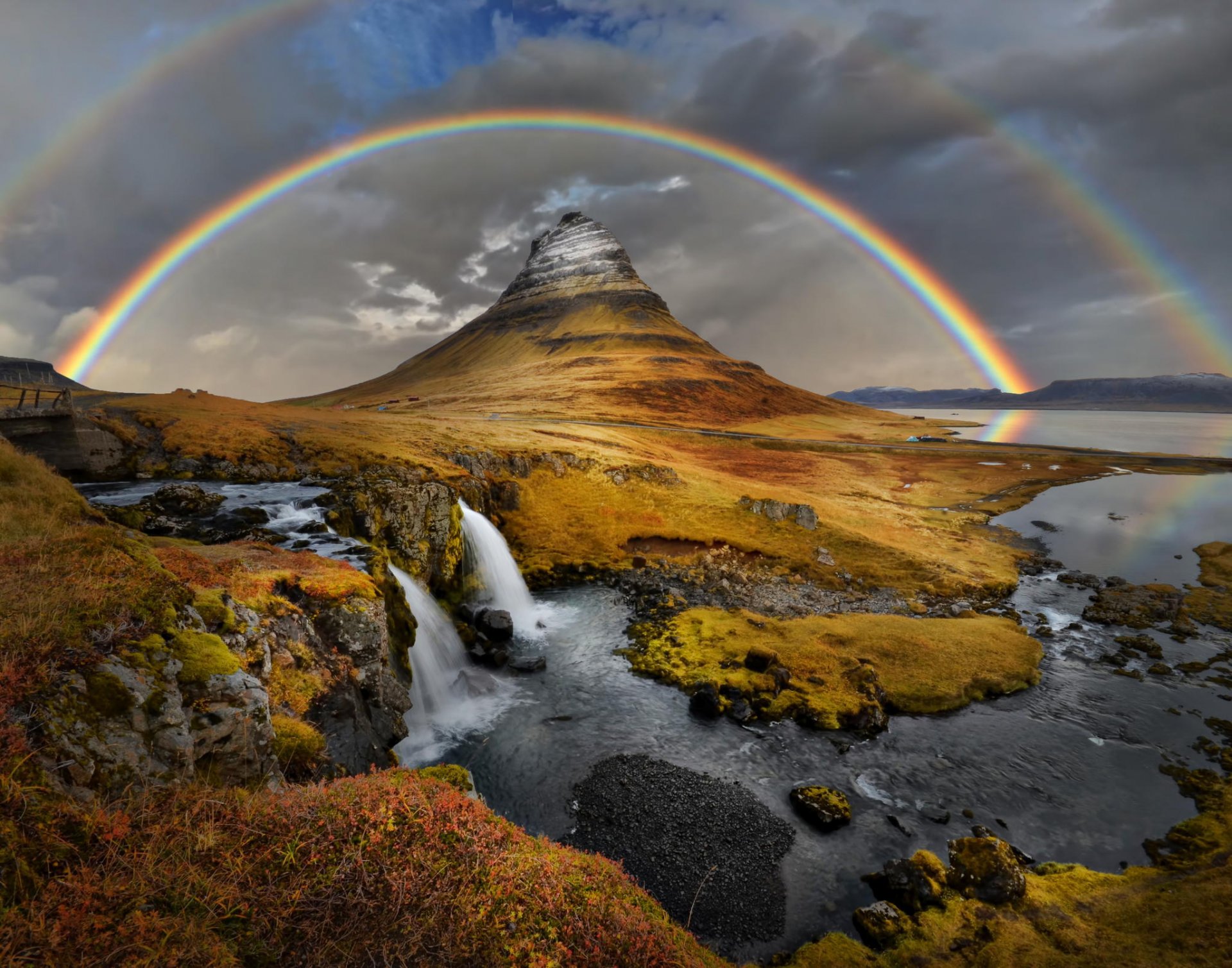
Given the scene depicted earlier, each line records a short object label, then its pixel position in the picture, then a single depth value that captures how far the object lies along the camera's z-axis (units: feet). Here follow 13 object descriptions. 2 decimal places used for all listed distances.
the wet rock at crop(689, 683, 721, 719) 74.64
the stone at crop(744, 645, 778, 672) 84.64
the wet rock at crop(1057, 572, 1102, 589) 134.10
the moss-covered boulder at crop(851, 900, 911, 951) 42.93
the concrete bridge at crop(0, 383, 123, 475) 98.43
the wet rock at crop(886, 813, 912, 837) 55.51
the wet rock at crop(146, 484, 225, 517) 85.81
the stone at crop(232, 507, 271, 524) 84.99
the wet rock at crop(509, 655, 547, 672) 87.45
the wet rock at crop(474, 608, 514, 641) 95.14
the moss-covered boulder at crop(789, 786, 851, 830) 56.03
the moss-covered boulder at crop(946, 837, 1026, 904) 44.83
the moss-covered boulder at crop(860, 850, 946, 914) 45.47
